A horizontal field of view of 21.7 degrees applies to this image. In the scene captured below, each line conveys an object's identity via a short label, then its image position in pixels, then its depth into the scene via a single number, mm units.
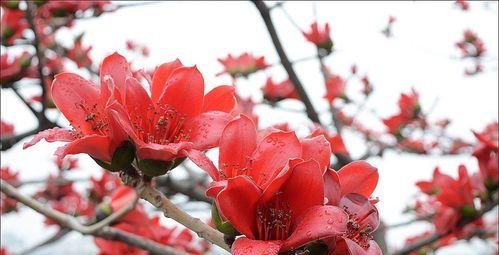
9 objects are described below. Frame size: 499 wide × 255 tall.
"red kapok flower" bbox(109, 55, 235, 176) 920
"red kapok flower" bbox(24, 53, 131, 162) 906
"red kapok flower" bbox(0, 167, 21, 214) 2729
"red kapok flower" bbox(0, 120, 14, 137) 2732
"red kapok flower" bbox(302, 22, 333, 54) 1894
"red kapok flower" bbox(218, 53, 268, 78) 2389
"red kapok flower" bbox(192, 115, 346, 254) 854
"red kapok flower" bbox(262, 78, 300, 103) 2299
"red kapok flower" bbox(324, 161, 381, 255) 883
